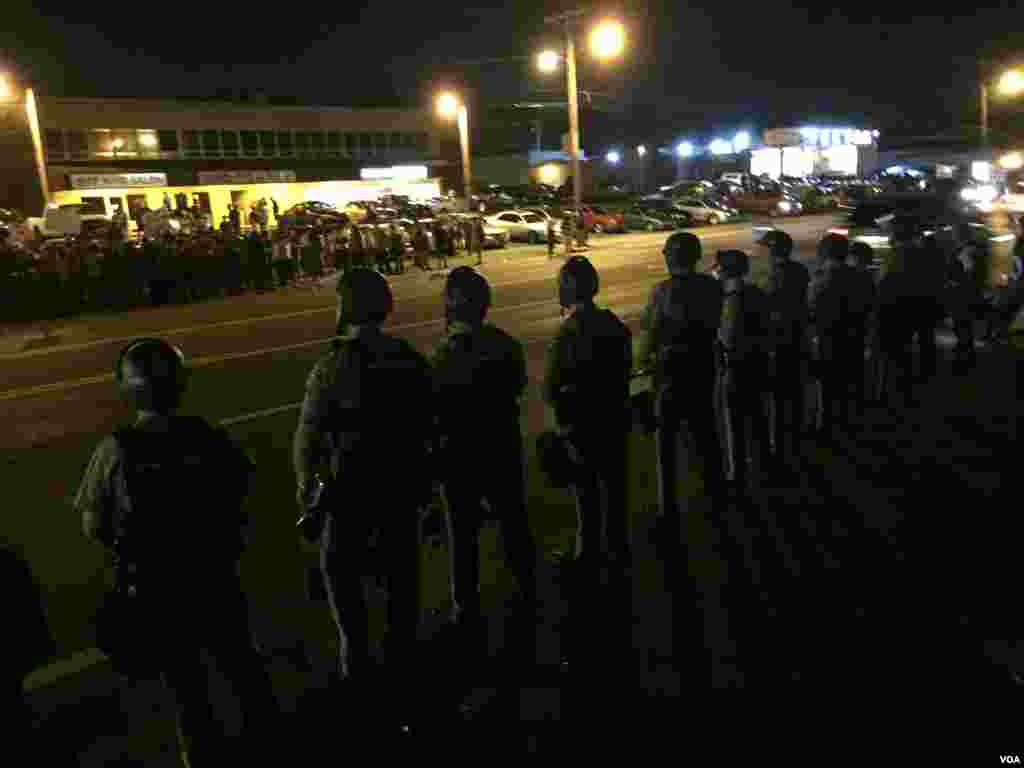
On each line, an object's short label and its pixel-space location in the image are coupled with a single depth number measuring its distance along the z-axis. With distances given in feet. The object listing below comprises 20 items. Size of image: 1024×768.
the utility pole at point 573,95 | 91.15
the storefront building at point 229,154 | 137.80
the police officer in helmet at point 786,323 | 21.02
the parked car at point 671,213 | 124.26
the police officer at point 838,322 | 22.29
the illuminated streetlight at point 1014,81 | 91.65
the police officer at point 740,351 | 18.66
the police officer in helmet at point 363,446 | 11.19
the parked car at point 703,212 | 127.65
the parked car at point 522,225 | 108.47
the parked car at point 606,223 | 117.19
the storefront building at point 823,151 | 267.18
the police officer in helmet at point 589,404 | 14.66
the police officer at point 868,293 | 22.71
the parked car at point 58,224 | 79.71
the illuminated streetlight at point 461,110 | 115.67
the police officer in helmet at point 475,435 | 12.95
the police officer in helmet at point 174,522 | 9.45
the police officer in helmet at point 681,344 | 16.58
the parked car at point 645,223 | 120.57
